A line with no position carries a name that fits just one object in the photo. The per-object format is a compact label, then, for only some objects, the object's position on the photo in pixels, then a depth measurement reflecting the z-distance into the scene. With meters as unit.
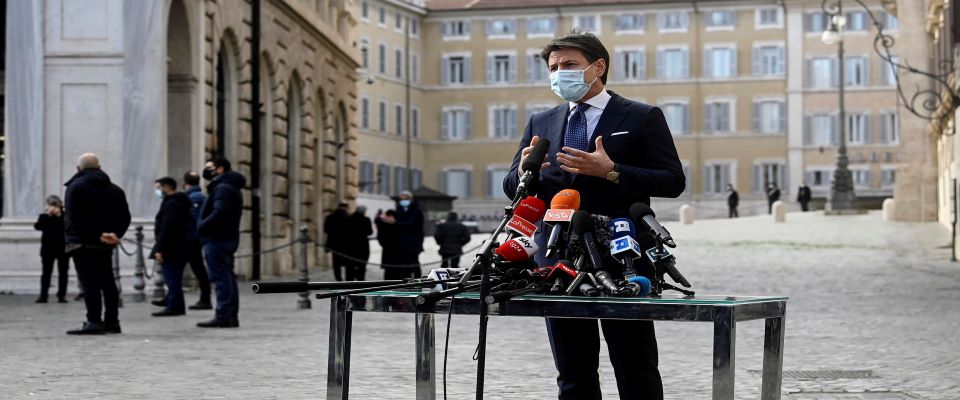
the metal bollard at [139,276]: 21.24
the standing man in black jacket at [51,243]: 21.66
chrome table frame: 4.98
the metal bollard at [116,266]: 20.19
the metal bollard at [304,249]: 21.23
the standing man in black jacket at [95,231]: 14.74
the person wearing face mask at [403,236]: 26.48
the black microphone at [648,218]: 5.37
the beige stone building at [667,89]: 79.88
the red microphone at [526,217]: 5.33
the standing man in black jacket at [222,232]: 16.11
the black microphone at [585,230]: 5.31
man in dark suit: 5.63
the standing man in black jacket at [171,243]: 18.12
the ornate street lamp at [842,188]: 57.25
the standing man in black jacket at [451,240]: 27.97
